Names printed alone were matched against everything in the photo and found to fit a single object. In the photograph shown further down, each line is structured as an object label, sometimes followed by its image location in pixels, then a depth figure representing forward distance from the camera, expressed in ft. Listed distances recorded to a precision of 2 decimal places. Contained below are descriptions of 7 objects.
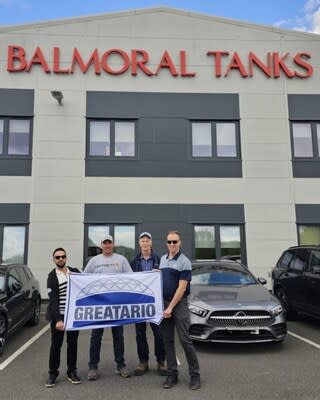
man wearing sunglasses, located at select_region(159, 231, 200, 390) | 15.76
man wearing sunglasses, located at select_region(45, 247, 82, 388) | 16.22
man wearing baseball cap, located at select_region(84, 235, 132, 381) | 16.76
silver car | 20.49
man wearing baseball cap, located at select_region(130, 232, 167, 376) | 17.31
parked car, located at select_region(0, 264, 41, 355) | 21.79
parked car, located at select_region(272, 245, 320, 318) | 26.45
